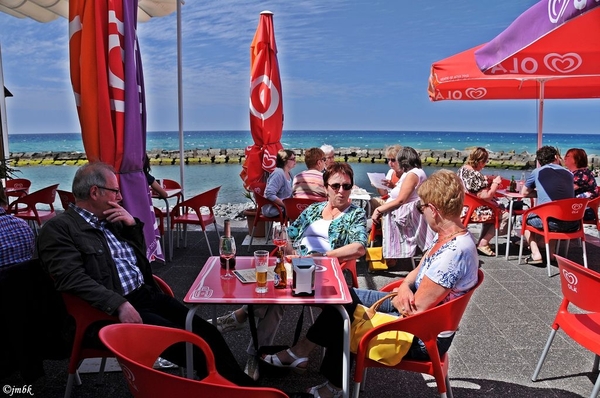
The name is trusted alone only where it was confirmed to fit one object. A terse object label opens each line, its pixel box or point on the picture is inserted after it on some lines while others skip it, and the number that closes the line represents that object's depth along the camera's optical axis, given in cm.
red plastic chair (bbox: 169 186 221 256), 504
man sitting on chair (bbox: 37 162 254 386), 209
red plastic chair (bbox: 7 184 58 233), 518
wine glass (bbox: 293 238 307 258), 323
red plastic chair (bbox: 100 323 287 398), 128
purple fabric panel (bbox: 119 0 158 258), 312
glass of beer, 213
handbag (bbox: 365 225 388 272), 457
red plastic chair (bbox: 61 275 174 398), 209
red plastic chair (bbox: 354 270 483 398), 196
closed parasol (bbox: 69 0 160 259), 295
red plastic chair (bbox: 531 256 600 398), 214
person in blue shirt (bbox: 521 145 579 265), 493
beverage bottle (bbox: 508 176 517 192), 590
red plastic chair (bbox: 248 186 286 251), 530
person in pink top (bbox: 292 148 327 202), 525
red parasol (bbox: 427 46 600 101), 662
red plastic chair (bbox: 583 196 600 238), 500
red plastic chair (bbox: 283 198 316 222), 467
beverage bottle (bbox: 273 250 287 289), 220
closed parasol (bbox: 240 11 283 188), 604
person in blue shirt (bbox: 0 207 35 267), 242
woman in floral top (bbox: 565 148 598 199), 540
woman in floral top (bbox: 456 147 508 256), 531
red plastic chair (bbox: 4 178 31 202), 606
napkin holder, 205
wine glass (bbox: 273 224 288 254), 248
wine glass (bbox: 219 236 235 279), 241
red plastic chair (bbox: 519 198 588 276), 452
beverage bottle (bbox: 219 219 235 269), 245
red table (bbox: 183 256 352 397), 200
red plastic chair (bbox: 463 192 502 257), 529
